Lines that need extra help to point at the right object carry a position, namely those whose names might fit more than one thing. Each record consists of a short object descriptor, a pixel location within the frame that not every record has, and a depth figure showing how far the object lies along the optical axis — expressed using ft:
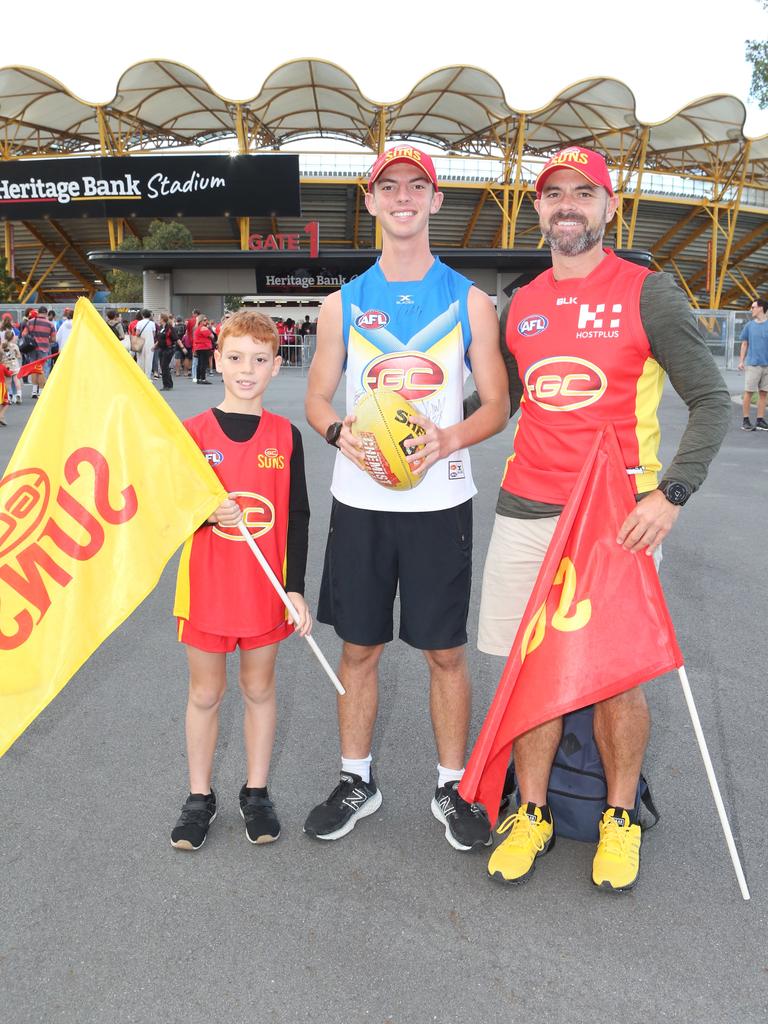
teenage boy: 9.18
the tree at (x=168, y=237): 125.49
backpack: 9.00
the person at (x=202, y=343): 73.92
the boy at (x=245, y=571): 8.98
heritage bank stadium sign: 124.36
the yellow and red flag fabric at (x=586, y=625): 8.25
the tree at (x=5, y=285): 147.43
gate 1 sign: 127.75
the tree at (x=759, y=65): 69.05
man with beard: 8.39
